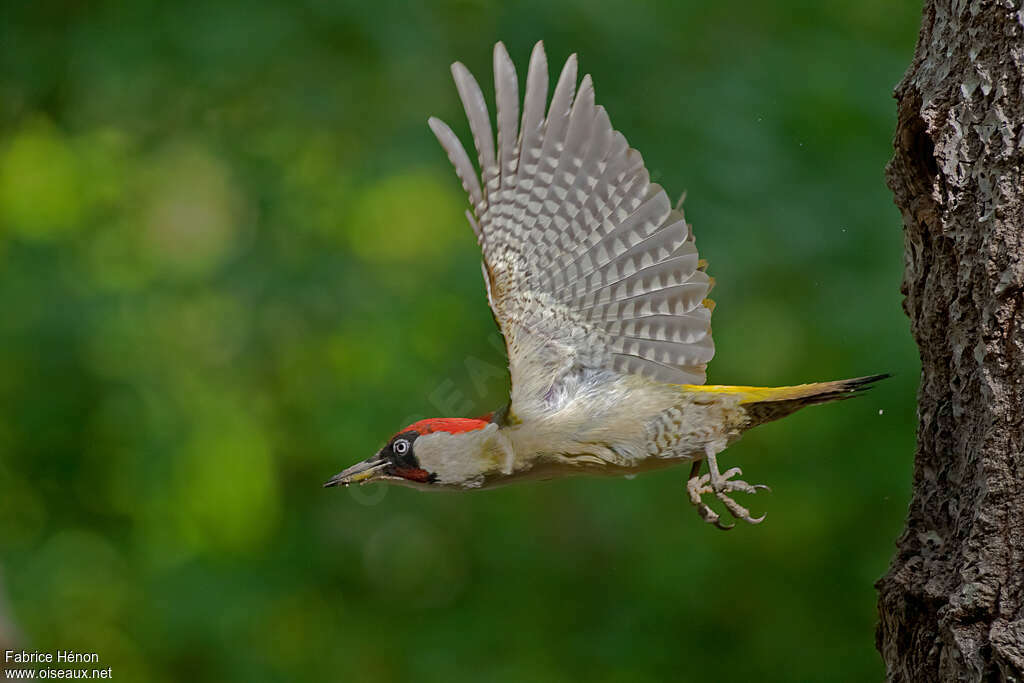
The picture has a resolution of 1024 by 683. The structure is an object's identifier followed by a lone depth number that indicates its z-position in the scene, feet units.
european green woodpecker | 22.06
